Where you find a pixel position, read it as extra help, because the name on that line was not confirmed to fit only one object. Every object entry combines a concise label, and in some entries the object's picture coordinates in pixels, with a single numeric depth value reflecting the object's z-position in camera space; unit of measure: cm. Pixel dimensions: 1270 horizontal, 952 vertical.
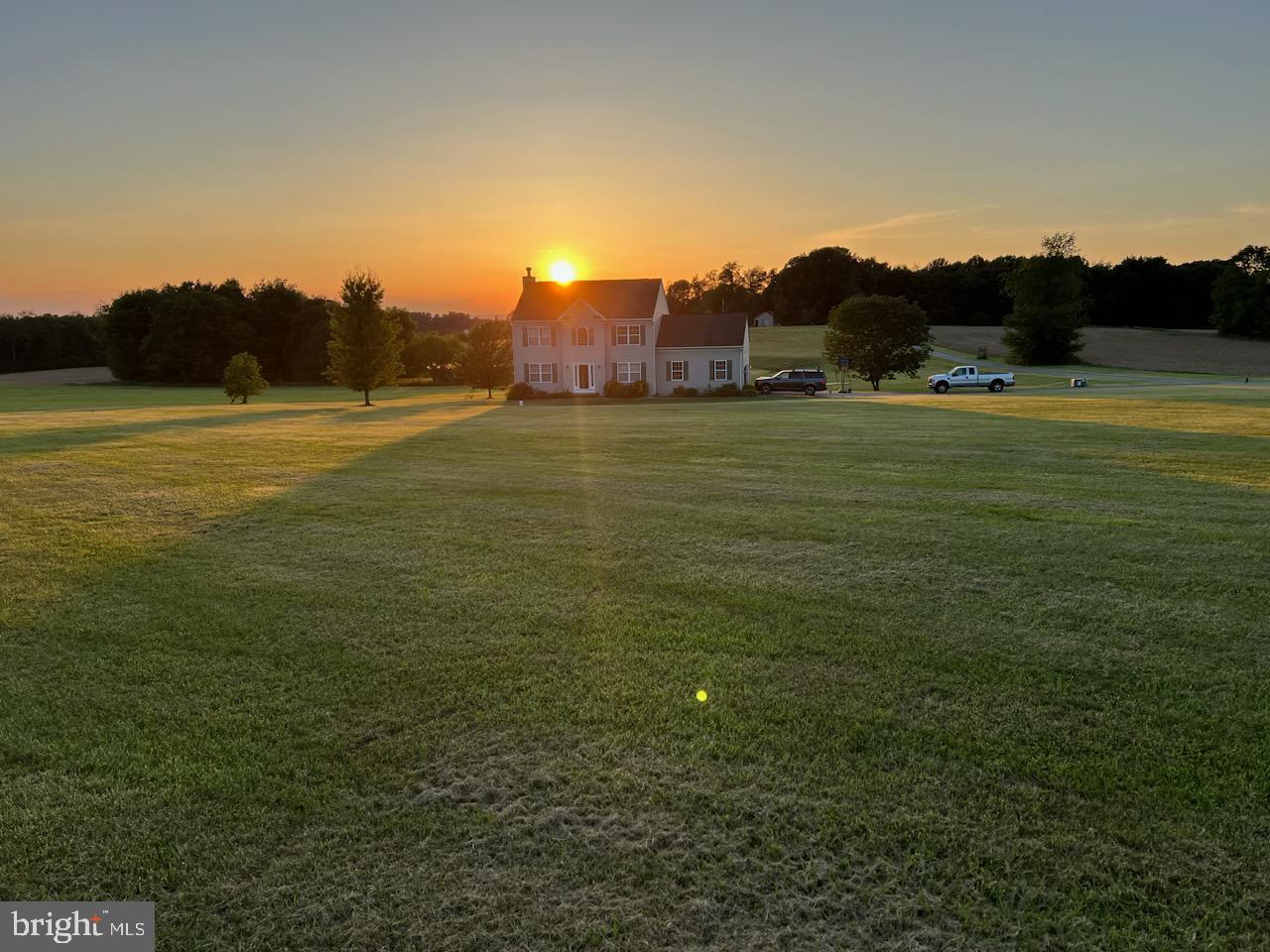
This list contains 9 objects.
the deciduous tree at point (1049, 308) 7000
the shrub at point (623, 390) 4584
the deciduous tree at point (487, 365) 4991
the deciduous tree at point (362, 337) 3669
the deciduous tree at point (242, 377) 4128
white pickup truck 4438
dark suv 4481
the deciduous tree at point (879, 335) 4734
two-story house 4738
